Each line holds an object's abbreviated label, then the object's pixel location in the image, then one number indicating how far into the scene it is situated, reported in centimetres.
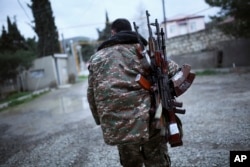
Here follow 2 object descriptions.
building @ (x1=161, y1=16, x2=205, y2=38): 3544
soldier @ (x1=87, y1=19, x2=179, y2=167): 226
